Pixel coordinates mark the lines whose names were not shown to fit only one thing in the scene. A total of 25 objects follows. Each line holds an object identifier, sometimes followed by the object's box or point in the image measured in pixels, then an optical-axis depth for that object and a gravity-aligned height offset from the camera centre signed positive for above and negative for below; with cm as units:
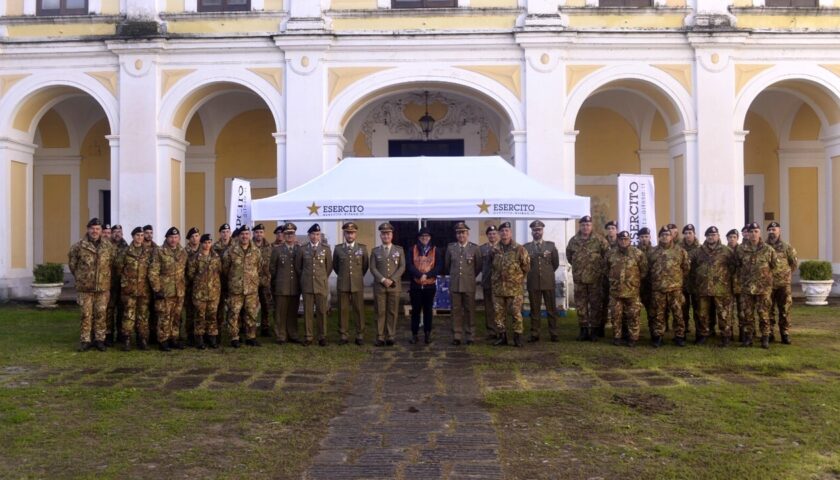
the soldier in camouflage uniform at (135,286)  870 -50
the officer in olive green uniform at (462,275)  912 -40
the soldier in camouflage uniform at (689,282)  916 -52
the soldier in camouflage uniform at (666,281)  876 -48
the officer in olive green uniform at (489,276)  918 -44
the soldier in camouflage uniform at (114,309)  902 -84
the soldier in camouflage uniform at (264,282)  965 -52
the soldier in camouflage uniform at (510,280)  890 -46
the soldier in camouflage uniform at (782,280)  883 -47
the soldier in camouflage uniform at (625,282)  880 -49
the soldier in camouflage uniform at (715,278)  886 -45
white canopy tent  882 +65
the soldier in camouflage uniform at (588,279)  938 -48
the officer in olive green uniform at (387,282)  910 -49
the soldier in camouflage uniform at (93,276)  867 -37
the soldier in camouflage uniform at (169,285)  868 -49
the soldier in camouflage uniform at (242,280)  890 -44
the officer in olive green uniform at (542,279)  948 -48
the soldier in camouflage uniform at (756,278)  870 -44
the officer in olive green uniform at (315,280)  912 -46
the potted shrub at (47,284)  1334 -73
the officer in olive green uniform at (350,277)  920 -43
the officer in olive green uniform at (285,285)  931 -54
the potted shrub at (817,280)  1301 -70
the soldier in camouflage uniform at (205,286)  878 -51
